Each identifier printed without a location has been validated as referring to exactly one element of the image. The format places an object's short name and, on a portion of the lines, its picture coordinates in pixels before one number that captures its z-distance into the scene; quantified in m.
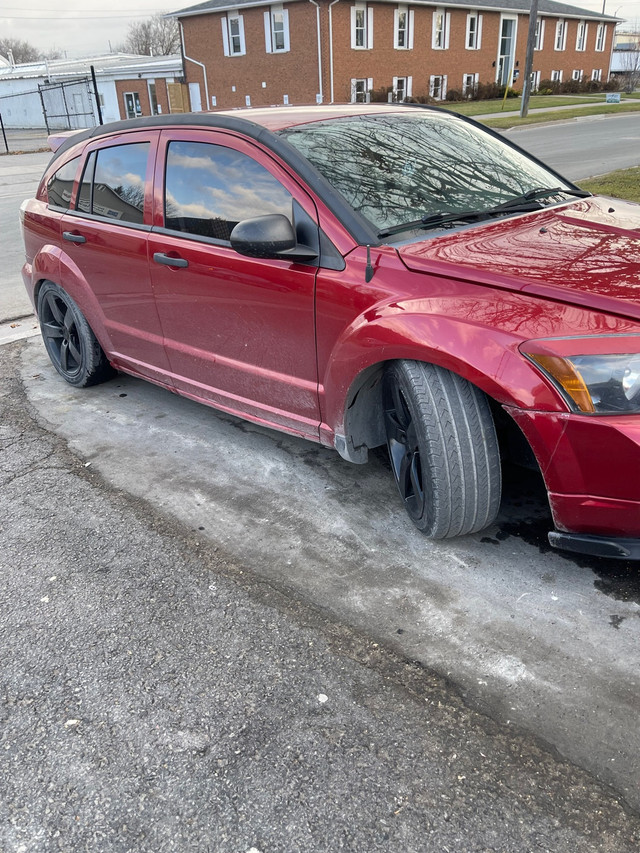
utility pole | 26.31
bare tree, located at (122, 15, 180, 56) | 84.56
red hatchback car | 2.35
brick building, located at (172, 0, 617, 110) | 34.03
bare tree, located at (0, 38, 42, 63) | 99.24
